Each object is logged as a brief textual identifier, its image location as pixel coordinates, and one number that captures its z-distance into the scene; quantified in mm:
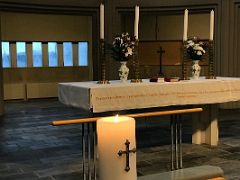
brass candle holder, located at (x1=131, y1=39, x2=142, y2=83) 5109
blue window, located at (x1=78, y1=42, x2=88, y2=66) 13984
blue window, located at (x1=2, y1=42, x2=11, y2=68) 12677
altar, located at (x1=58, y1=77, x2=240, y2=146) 4586
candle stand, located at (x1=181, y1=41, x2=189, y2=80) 5576
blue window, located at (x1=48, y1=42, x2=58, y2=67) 13430
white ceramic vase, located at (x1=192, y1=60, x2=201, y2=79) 5787
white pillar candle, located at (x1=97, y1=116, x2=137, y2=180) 2111
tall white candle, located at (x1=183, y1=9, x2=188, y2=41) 5453
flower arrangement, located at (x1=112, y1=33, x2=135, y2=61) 4992
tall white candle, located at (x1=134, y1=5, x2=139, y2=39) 5031
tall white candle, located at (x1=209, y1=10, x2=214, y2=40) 5647
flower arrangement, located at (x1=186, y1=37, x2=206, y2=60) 5617
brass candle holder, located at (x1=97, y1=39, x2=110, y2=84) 4953
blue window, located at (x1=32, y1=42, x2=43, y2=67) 13148
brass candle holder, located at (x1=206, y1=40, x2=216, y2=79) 5803
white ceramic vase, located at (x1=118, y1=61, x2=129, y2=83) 5141
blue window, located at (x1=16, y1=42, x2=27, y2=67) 12953
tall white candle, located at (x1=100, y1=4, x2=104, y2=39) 4793
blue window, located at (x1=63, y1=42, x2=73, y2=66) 13711
